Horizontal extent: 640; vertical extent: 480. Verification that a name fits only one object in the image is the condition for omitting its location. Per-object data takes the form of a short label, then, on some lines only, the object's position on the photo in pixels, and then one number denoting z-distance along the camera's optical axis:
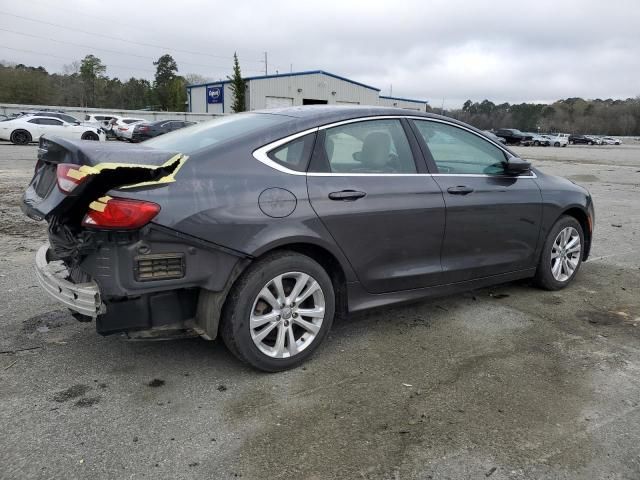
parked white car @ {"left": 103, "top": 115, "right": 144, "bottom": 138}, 31.12
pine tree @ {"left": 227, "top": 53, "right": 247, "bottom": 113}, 42.66
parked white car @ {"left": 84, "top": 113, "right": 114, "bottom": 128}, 34.14
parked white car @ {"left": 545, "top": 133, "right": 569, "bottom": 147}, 61.06
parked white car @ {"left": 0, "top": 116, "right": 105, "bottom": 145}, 25.03
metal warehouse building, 47.88
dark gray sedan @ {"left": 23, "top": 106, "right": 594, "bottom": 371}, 2.90
